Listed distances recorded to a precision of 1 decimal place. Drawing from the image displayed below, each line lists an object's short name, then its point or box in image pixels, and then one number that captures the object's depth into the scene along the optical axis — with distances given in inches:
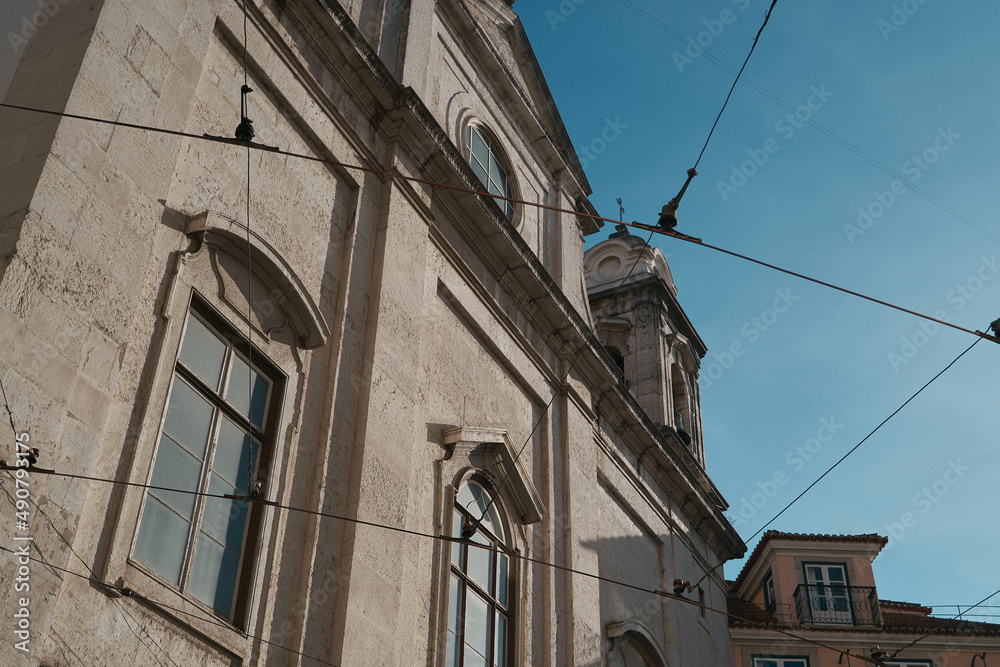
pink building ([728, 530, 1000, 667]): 878.4
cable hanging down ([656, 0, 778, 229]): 359.3
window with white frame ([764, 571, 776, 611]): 951.0
